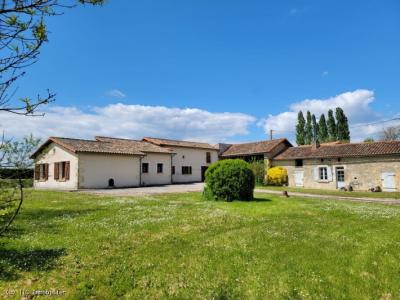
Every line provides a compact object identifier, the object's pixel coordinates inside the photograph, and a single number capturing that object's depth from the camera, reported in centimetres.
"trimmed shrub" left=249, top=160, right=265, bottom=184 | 3547
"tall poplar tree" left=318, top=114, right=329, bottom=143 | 6094
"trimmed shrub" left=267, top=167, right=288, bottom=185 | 3444
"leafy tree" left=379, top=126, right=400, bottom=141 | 4994
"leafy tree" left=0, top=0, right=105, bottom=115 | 233
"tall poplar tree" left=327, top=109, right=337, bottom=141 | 5953
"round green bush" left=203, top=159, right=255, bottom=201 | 1570
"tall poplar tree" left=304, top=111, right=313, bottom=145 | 6353
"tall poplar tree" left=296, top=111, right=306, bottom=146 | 6400
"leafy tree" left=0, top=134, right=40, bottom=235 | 252
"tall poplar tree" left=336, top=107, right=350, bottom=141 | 5822
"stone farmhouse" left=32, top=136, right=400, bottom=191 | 2689
